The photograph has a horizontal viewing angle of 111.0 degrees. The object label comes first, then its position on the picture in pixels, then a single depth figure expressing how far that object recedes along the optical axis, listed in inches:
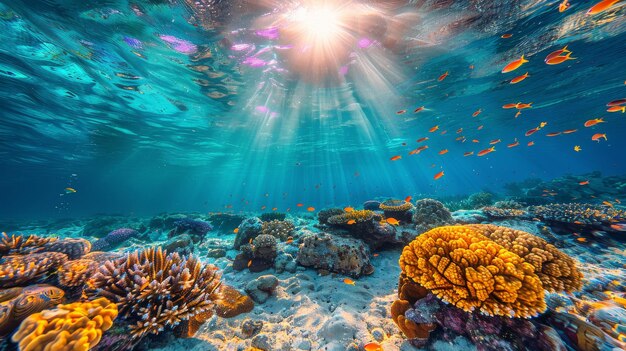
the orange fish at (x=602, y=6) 188.9
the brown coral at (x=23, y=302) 87.3
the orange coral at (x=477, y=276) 99.9
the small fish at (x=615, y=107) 296.3
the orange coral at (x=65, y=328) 75.8
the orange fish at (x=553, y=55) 236.2
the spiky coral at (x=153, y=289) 111.1
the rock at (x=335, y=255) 216.4
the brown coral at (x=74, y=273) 127.4
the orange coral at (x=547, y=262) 117.7
